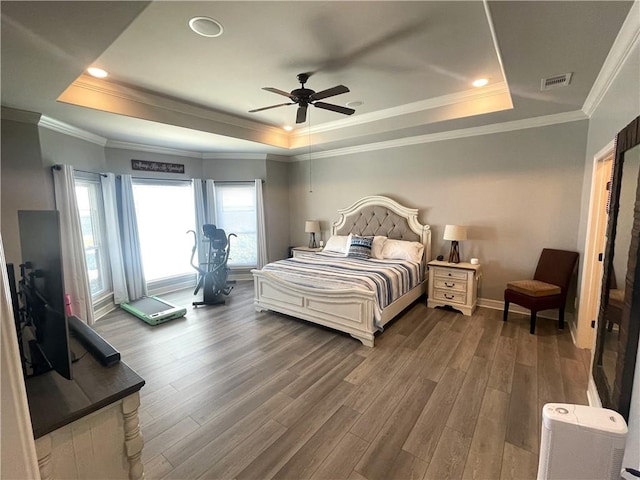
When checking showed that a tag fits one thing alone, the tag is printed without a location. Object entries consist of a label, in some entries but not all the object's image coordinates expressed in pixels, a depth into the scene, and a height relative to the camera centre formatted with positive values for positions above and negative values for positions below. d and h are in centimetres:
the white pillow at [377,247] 458 -65
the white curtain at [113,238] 425 -41
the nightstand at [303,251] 544 -83
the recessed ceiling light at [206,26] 203 +133
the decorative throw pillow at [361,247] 452 -64
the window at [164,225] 491 -27
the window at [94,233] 404 -32
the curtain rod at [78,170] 341 +53
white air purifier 128 -110
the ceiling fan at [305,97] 261 +104
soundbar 137 -69
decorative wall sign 469 +74
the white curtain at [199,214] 540 -9
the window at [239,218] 578 -20
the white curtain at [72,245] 346 -43
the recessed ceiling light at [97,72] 269 +132
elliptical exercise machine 457 -98
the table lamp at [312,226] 564 -36
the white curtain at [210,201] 557 +15
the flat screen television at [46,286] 107 -30
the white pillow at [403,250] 434 -68
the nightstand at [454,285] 389 -110
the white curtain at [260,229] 570 -41
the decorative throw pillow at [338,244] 502 -65
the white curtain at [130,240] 449 -48
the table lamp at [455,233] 395 -38
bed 319 -100
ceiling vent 240 +106
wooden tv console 104 -82
